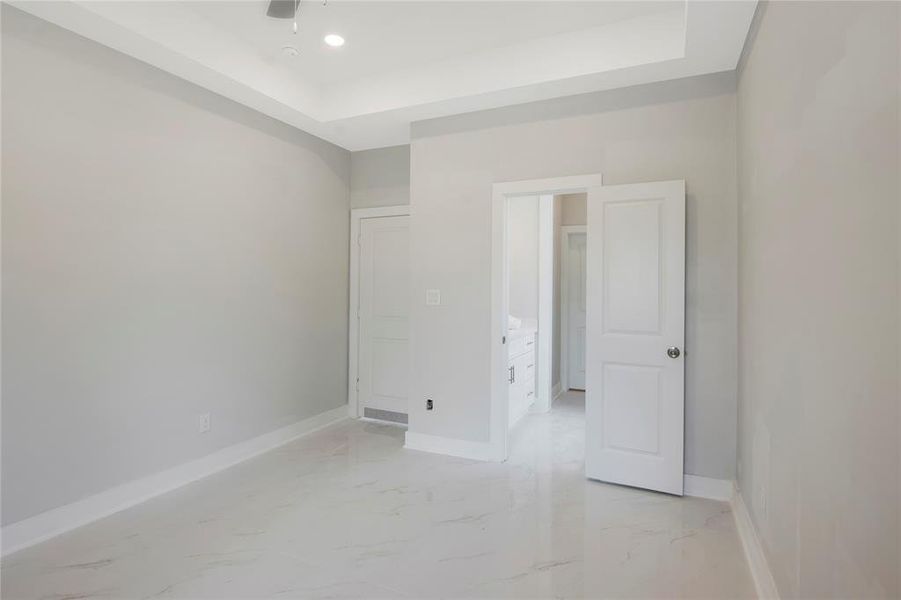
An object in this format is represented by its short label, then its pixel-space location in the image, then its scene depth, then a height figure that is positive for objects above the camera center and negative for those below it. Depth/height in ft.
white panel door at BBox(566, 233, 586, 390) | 19.38 -0.36
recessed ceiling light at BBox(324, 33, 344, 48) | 9.86 +5.72
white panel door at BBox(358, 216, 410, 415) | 14.80 -0.38
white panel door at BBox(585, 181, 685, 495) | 9.45 -0.68
